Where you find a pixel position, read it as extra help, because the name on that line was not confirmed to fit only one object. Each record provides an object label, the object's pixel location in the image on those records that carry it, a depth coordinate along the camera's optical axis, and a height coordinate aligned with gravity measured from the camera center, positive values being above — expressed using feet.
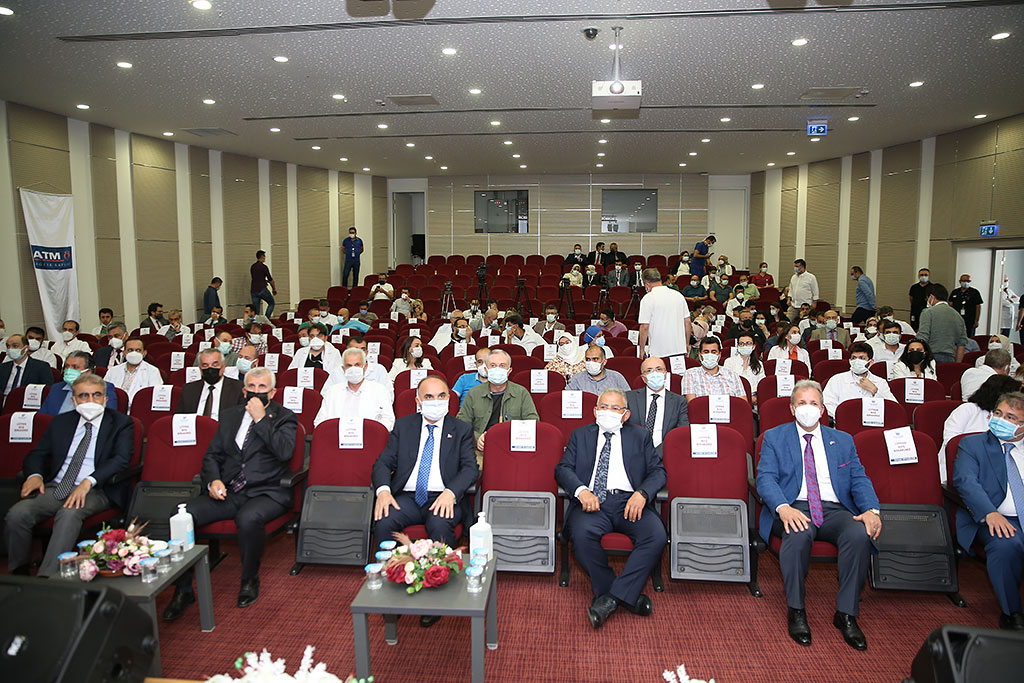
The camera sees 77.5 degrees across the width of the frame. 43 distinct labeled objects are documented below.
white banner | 33.47 +2.03
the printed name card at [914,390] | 18.49 -2.94
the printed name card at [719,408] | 15.71 -2.95
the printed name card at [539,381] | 19.29 -2.77
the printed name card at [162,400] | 17.85 -3.06
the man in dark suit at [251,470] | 12.39 -3.75
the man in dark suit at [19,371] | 21.53 -2.71
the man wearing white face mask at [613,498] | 11.64 -4.03
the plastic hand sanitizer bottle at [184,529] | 10.92 -4.08
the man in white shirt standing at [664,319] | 22.66 -1.07
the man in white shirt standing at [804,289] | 45.34 -0.03
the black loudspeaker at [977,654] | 5.95 -3.45
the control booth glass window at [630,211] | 64.39 +7.89
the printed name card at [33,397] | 18.11 -3.01
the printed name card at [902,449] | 12.38 -3.11
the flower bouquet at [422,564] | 9.16 -4.02
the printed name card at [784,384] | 19.15 -2.86
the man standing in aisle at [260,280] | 48.06 +0.76
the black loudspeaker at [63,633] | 6.15 -3.42
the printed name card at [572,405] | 16.14 -2.94
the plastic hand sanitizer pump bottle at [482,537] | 10.16 -4.00
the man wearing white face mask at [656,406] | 15.19 -2.82
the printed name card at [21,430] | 14.61 -3.19
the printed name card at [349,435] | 13.78 -3.13
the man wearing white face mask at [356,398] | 16.80 -2.89
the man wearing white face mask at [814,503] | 11.00 -4.00
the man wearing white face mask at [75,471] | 12.53 -3.81
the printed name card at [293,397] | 17.49 -2.94
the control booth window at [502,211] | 65.62 +8.03
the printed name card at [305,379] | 20.49 -2.85
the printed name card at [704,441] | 12.89 -3.07
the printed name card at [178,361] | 23.56 -2.62
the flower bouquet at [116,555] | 9.55 -4.03
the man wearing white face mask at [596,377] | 17.63 -2.49
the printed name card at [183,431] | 13.96 -3.08
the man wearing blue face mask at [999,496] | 11.12 -3.80
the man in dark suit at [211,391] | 16.79 -2.70
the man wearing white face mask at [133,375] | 20.81 -2.78
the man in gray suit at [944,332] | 26.91 -1.85
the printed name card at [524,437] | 13.38 -3.09
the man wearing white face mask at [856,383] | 18.20 -2.72
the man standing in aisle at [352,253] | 58.65 +3.37
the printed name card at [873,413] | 15.70 -3.07
